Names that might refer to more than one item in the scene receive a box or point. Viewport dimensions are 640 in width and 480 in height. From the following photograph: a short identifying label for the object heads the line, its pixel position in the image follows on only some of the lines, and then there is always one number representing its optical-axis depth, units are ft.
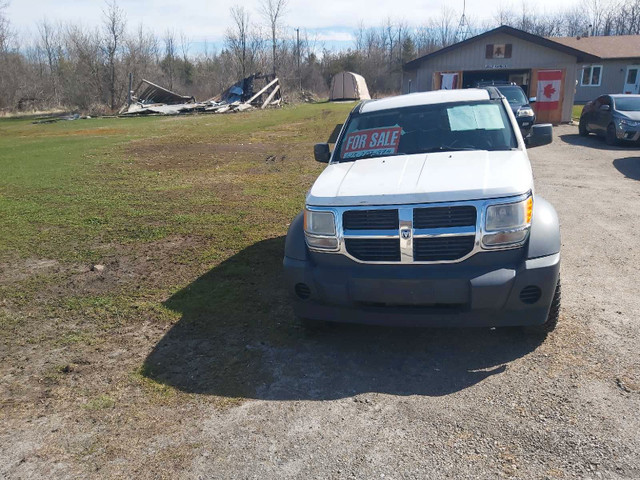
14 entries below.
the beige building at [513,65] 77.30
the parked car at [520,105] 54.03
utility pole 215.10
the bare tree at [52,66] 171.10
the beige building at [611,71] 113.50
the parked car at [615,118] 50.39
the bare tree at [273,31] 201.98
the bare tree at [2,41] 158.18
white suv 11.94
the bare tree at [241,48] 199.62
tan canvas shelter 172.70
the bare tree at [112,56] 153.69
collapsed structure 124.67
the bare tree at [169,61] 216.35
